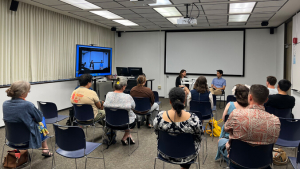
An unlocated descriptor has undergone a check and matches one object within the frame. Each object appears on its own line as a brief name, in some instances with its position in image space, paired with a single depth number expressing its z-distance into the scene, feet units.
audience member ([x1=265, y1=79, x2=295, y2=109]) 11.09
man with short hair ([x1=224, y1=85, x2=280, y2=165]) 6.14
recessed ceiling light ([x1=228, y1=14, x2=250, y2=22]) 21.69
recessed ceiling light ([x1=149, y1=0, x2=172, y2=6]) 16.56
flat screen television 22.38
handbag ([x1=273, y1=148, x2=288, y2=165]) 10.41
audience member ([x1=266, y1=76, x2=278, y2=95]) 13.80
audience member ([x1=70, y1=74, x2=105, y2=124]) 12.10
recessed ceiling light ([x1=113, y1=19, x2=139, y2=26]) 24.89
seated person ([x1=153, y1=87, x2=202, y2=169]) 7.03
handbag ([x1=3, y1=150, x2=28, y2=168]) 9.75
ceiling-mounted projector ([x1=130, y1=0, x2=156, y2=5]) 13.50
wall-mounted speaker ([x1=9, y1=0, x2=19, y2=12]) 16.51
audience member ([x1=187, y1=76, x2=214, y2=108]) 13.74
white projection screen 27.94
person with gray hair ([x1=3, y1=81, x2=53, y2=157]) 8.63
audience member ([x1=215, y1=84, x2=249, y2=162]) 9.36
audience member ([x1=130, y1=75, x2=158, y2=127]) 14.53
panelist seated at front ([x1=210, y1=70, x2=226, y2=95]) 24.47
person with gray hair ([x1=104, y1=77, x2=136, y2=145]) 11.50
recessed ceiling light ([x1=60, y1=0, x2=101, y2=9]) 17.29
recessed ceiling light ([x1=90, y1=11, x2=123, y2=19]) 20.82
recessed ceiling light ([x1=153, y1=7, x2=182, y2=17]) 19.21
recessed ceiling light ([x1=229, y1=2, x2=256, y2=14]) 17.58
